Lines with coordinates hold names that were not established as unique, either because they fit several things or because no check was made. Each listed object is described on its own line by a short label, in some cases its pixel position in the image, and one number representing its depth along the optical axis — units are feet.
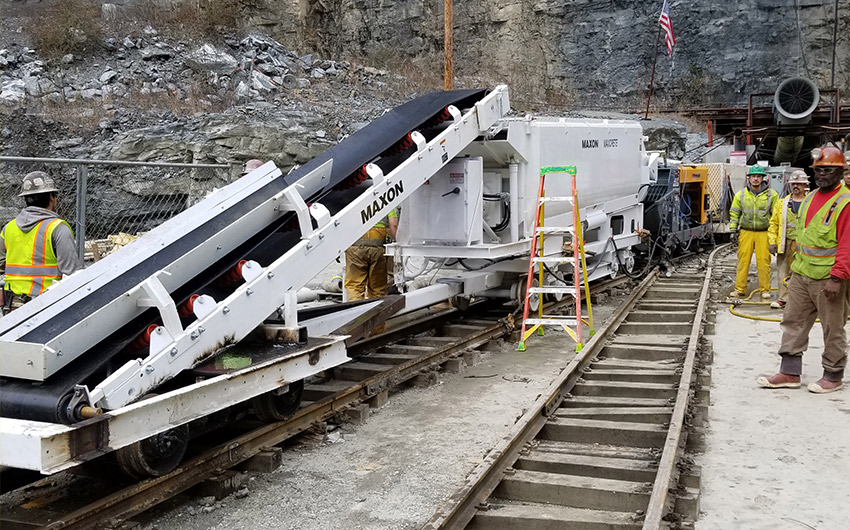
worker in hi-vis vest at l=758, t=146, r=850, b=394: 22.18
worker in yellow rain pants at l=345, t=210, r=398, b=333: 30.32
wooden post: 52.86
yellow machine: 56.93
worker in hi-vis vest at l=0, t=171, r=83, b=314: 18.51
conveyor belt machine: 13.12
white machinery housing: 28.55
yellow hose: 33.96
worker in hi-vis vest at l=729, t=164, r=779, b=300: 38.86
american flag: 90.22
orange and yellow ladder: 28.07
